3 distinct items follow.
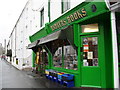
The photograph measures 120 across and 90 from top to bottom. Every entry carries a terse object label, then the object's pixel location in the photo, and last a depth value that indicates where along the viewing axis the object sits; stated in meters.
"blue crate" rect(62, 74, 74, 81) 5.20
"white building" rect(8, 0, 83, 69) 6.99
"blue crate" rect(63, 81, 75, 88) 5.16
